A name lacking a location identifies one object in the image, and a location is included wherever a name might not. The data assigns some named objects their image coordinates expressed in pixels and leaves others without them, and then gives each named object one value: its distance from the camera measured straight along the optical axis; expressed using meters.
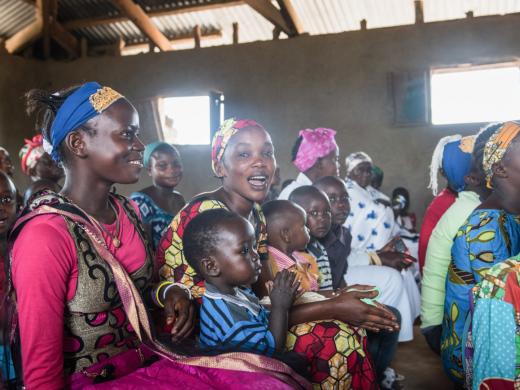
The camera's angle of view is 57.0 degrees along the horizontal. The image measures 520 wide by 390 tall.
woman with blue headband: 1.43
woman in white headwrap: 4.27
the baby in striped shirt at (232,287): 1.77
